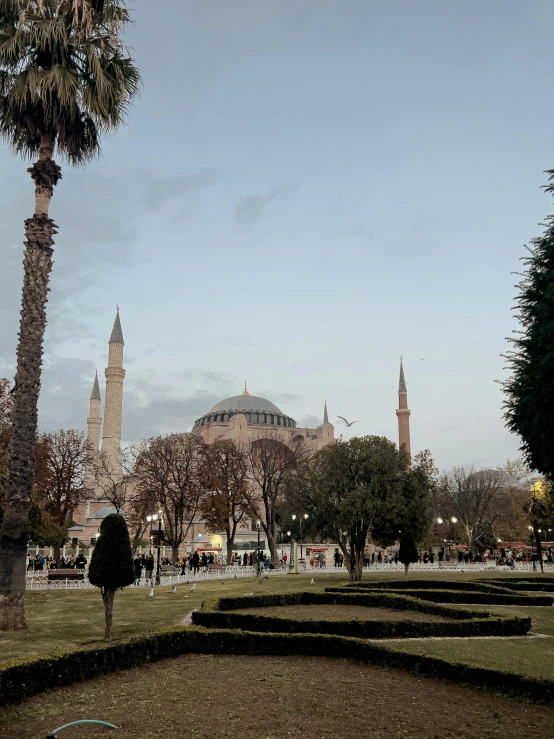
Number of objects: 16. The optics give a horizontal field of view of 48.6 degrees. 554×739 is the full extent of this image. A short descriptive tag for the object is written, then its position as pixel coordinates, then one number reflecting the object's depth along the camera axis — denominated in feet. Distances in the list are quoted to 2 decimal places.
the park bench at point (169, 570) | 102.66
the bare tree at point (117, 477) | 142.82
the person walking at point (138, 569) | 91.79
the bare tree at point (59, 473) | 124.57
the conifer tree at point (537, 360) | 44.32
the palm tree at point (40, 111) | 46.26
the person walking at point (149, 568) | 94.19
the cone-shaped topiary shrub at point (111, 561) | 39.37
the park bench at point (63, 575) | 89.61
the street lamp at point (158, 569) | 88.67
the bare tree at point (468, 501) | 173.37
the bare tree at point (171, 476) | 126.62
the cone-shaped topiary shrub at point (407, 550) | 108.58
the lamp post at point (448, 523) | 203.62
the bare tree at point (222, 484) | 132.26
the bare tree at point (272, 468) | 148.30
